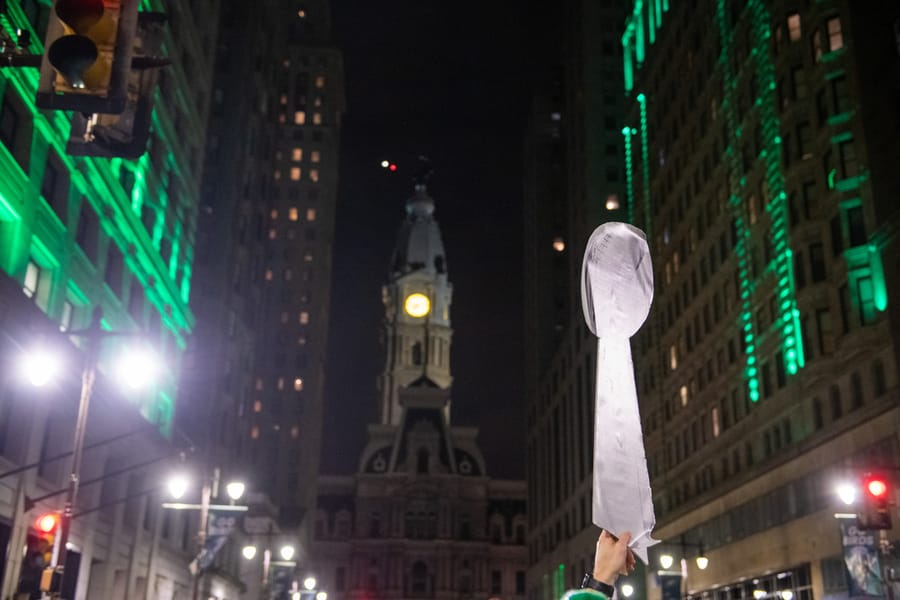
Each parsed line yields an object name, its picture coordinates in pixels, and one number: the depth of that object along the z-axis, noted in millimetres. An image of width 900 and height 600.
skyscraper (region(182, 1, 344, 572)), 73562
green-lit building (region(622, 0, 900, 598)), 42156
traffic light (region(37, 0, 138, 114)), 6293
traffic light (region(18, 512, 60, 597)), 21064
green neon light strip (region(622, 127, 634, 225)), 83812
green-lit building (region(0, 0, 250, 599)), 30750
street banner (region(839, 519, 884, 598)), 30234
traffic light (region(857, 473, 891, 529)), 26234
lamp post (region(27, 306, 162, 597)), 20122
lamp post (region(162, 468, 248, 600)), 32406
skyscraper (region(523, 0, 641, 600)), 94375
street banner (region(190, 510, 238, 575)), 35594
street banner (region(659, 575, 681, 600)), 46062
